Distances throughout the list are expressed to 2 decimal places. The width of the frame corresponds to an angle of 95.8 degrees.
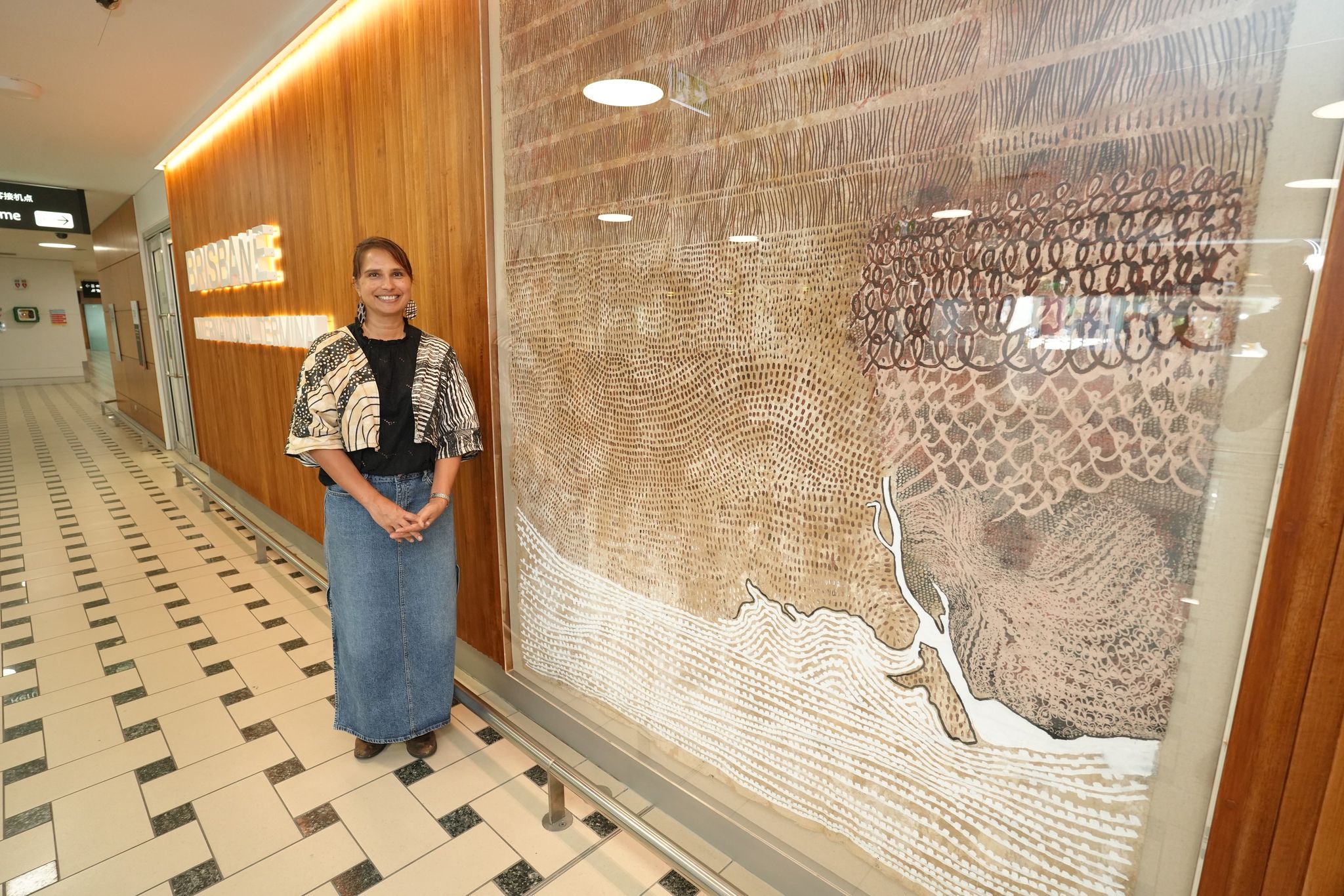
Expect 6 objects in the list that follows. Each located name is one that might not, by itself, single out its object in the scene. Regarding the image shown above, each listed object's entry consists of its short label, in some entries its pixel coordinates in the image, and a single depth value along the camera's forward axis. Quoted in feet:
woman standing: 7.06
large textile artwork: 3.46
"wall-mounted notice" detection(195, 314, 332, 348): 12.99
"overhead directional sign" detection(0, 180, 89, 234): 25.09
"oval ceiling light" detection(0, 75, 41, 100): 14.94
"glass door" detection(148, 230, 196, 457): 25.22
